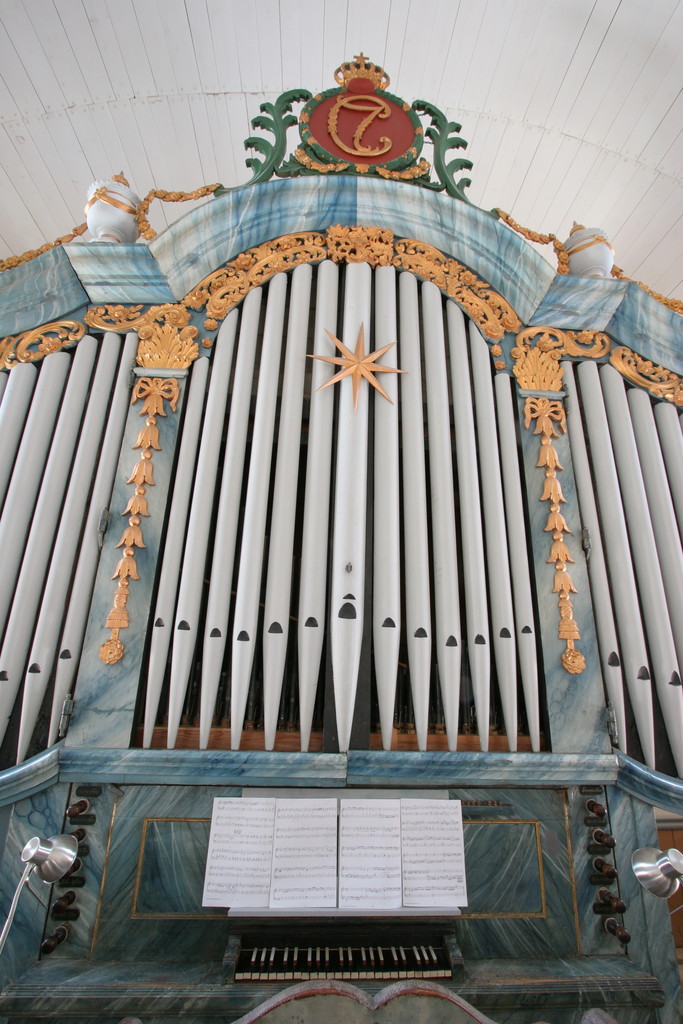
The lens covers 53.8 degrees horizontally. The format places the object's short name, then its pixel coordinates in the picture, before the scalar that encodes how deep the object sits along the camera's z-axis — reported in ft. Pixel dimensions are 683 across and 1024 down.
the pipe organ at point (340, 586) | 9.98
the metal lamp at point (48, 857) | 8.44
